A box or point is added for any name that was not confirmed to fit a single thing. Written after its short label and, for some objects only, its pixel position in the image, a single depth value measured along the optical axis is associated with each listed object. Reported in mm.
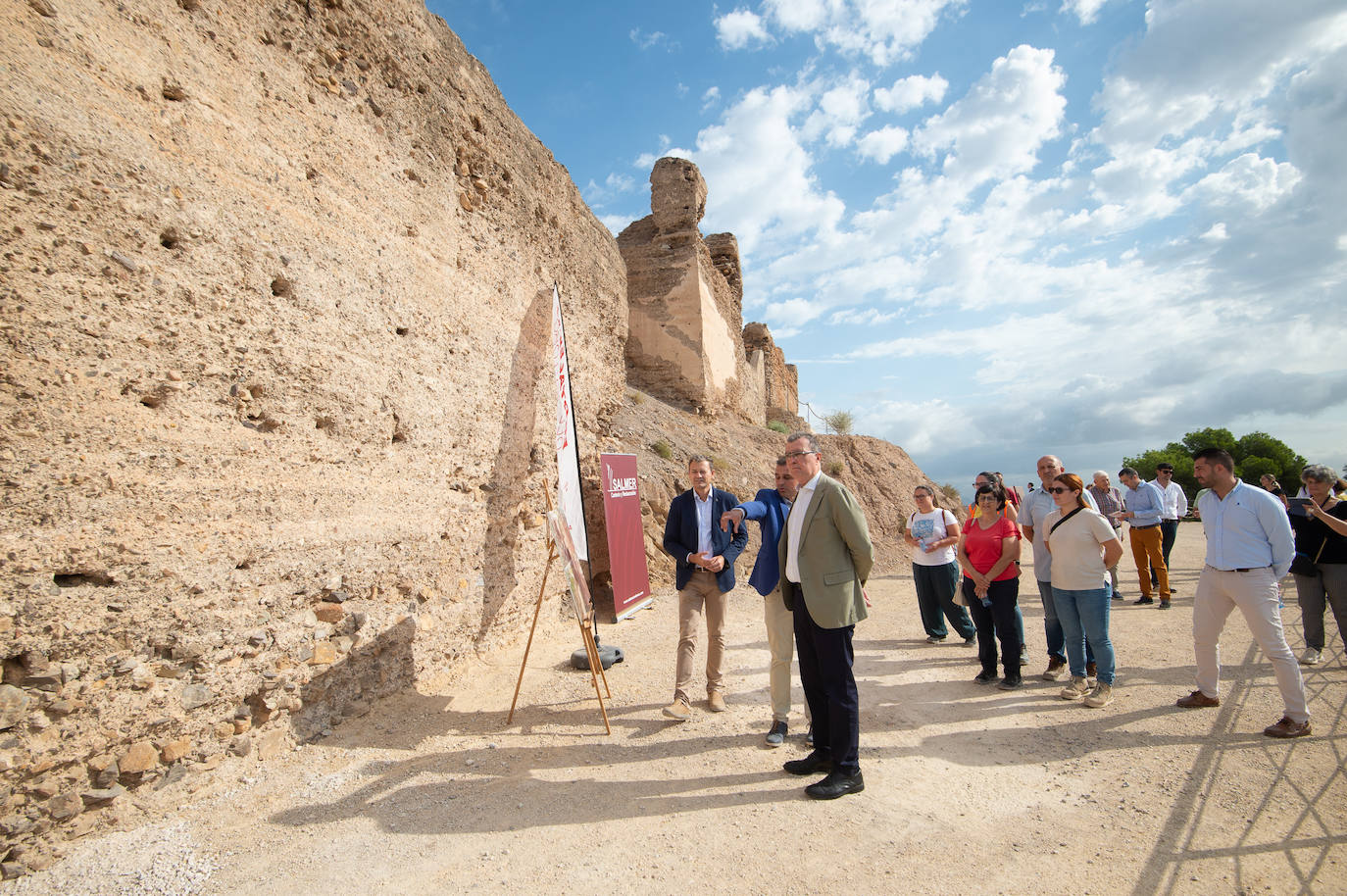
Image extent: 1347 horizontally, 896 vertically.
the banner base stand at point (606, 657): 5531
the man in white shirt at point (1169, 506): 7941
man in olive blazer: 3314
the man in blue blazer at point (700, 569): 4539
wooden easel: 4266
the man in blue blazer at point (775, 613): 4004
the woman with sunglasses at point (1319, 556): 4781
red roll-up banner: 7805
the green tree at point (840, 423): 21422
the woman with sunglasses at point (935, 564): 6238
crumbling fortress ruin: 15344
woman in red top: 4926
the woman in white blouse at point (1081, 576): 4371
